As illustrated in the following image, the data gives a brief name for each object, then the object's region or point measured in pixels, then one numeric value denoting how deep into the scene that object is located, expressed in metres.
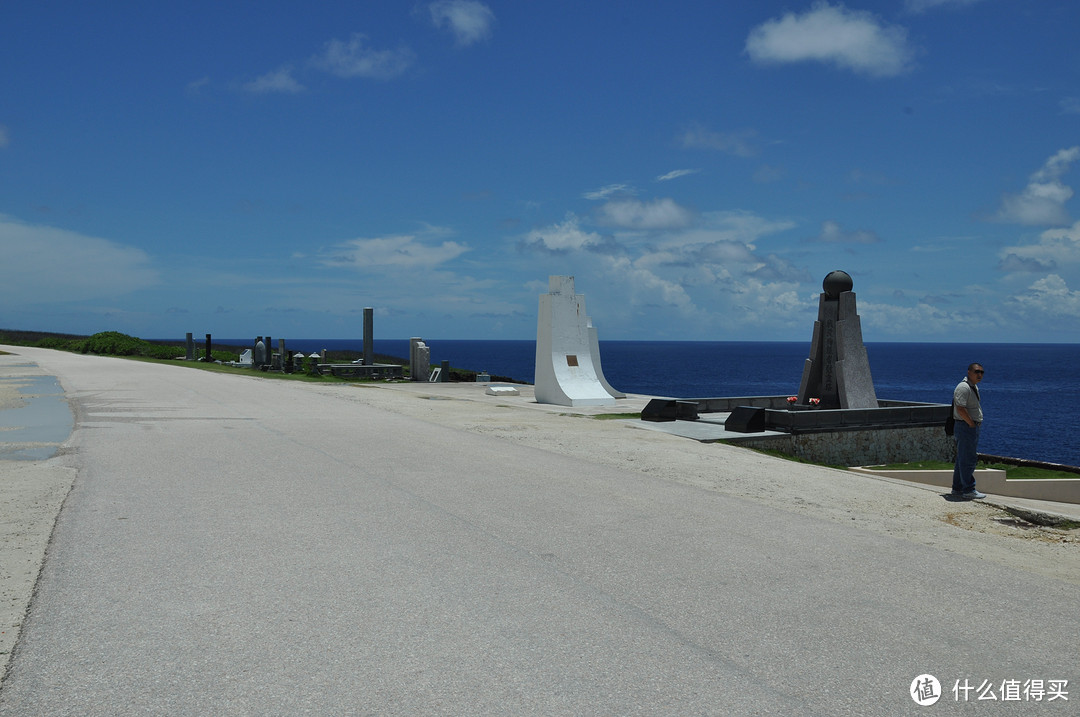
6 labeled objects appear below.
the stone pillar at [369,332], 37.91
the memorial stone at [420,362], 34.28
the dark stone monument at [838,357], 17.66
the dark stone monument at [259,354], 41.50
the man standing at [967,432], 9.93
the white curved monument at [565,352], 23.52
